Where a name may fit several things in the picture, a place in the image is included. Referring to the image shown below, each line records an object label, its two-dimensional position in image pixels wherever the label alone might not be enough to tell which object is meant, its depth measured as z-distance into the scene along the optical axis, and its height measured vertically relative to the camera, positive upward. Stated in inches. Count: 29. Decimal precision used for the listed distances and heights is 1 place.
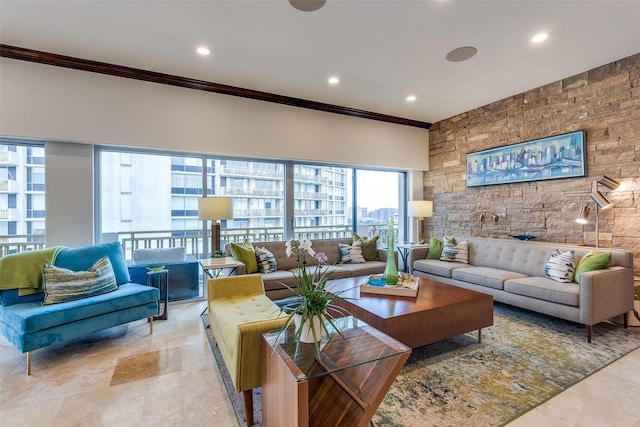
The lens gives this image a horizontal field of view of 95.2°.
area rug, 69.1 -46.7
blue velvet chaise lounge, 88.3 -29.5
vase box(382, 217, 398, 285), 110.7 -19.8
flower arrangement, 59.3 -19.4
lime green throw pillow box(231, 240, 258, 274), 141.6 -19.8
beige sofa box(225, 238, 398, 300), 136.8 -28.3
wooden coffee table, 86.7 -31.1
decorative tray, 106.2 -27.2
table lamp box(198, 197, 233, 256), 140.3 +3.7
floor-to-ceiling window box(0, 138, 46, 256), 130.2 +9.4
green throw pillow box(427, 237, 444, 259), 180.7 -21.5
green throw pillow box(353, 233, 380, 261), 176.2 -21.3
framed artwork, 142.3 +29.1
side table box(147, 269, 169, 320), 129.8 -31.4
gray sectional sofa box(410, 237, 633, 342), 105.9 -29.0
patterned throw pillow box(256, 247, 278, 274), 146.5 -23.2
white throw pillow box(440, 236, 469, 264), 169.8 -22.1
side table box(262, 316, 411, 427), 49.2 -30.0
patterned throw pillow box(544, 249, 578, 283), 119.2 -22.1
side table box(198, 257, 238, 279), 125.5 -21.4
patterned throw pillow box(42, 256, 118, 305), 99.7 -23.7
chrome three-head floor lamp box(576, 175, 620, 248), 125.6 +5.9
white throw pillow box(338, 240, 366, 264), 170.9 -22.8
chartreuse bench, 64.9 -29.4
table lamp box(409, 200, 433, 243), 202.1 +3.7
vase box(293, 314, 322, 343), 59.9 -23.8
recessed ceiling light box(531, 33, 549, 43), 110.2 +67.5
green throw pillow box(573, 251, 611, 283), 112.7 -19.2
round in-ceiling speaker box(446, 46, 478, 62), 119.6 +67.8
